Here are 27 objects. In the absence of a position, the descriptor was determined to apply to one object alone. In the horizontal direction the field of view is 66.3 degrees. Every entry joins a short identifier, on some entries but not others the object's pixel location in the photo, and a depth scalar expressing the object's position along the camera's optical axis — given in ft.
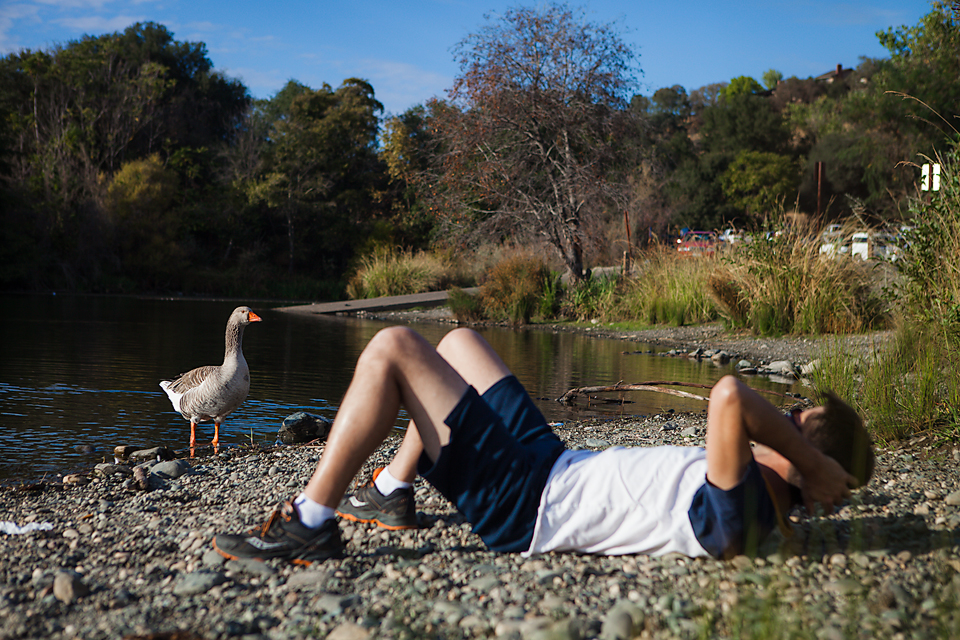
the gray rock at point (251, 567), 8.08
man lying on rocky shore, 7.82
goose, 17.70
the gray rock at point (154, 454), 15.88
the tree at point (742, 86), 202.18
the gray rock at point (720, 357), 34.27
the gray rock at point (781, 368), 29.14
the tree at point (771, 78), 233.14
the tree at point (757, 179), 123.34
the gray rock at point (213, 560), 8.38
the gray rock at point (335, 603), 7.15
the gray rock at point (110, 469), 14.28
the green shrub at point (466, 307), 57.62
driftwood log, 18.95
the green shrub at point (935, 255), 16.30
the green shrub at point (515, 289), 55.52
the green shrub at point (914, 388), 14.43
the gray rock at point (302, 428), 17.93
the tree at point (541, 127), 62.28
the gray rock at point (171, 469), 14.17
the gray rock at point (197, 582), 7.62
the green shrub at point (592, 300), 54.90
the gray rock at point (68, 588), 7.55
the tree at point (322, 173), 99.71
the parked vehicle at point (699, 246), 48.47
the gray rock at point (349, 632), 6.58
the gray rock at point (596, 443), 15.68
